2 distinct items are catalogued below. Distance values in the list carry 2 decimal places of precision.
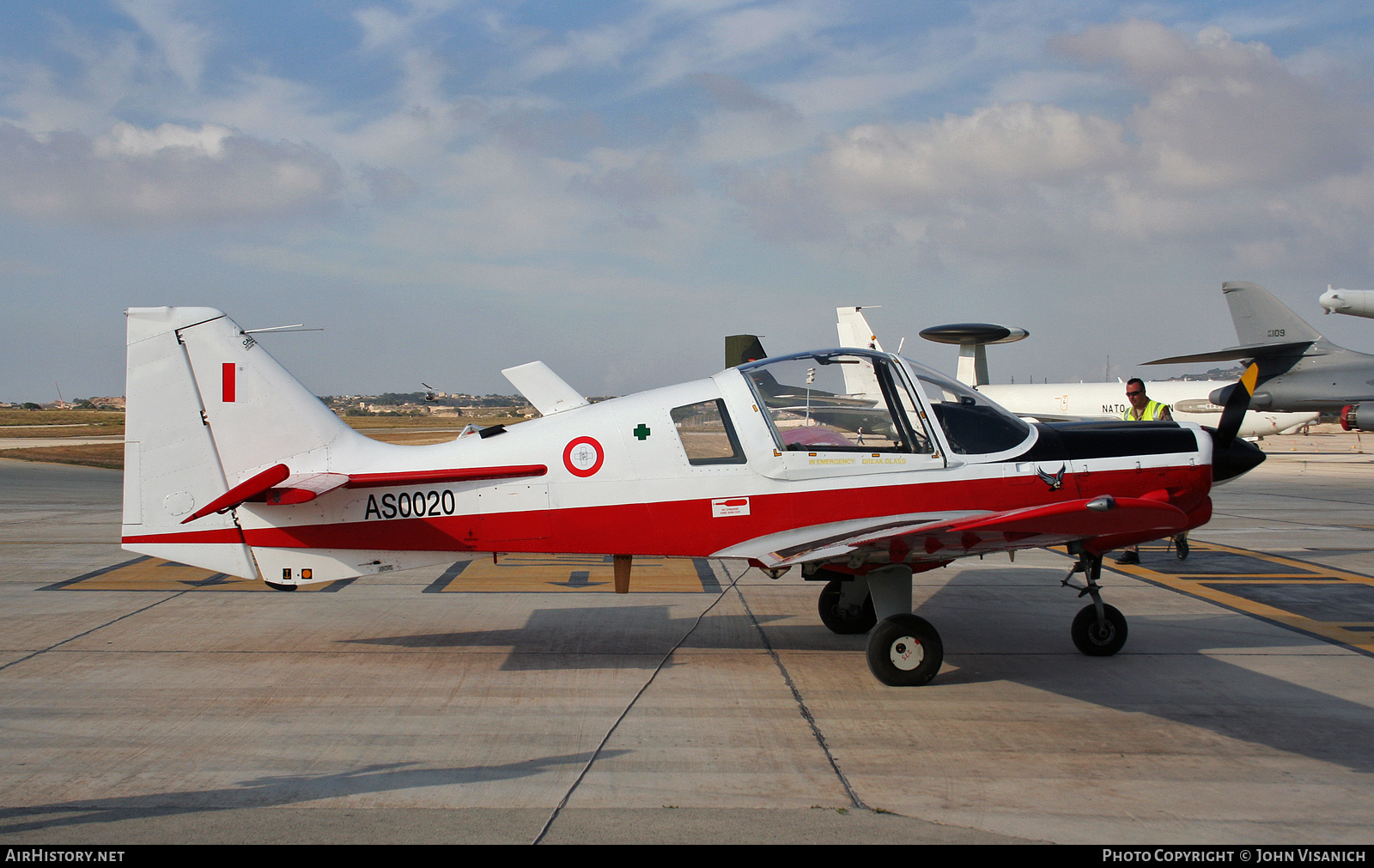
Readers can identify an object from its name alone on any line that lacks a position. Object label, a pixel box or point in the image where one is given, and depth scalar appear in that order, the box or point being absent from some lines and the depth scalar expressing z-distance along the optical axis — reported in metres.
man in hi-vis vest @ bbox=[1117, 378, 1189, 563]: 10.39
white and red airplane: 6.41
